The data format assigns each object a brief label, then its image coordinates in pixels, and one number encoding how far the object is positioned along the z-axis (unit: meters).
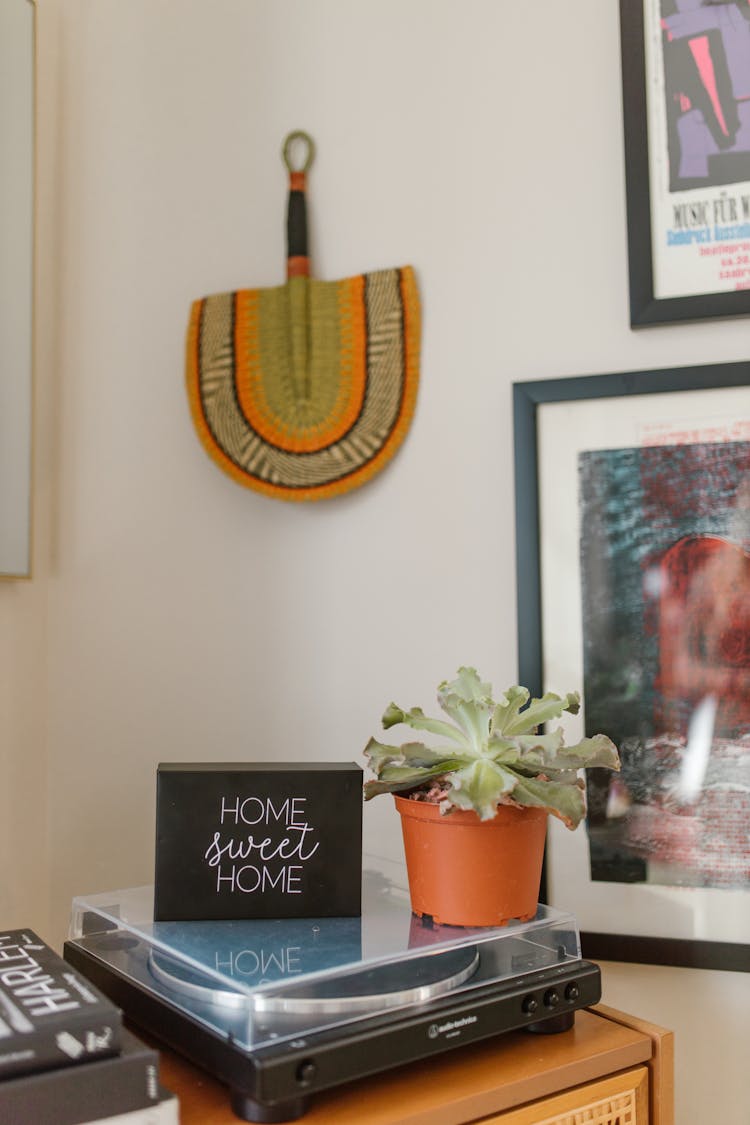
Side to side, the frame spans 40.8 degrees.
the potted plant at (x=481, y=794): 0.77
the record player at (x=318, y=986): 0.64
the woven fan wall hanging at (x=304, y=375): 1.12
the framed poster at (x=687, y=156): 1.01
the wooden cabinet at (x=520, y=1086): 0.66
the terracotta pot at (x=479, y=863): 0.79
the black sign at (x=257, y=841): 0.81
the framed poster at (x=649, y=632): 0.98
